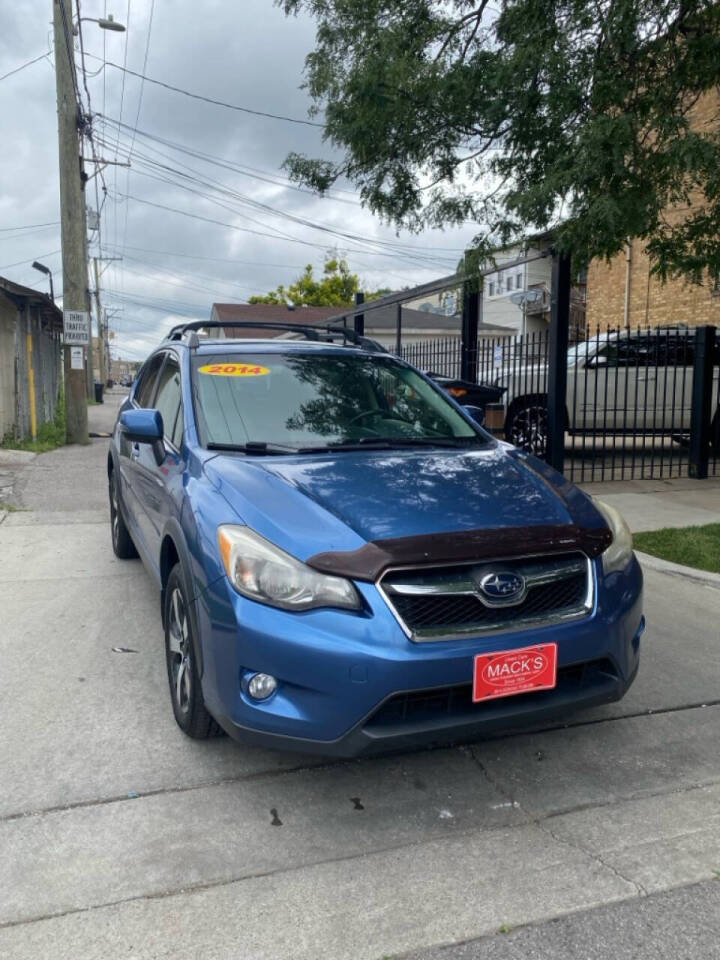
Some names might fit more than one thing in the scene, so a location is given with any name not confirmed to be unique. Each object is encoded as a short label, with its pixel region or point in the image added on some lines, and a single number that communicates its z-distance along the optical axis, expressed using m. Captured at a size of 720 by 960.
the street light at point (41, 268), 20.78
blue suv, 2.64
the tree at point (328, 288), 47.75
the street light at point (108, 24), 17.41
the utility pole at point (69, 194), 15.23
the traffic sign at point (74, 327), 15.32
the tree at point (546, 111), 5.49
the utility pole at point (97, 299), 50.54
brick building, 18.86
